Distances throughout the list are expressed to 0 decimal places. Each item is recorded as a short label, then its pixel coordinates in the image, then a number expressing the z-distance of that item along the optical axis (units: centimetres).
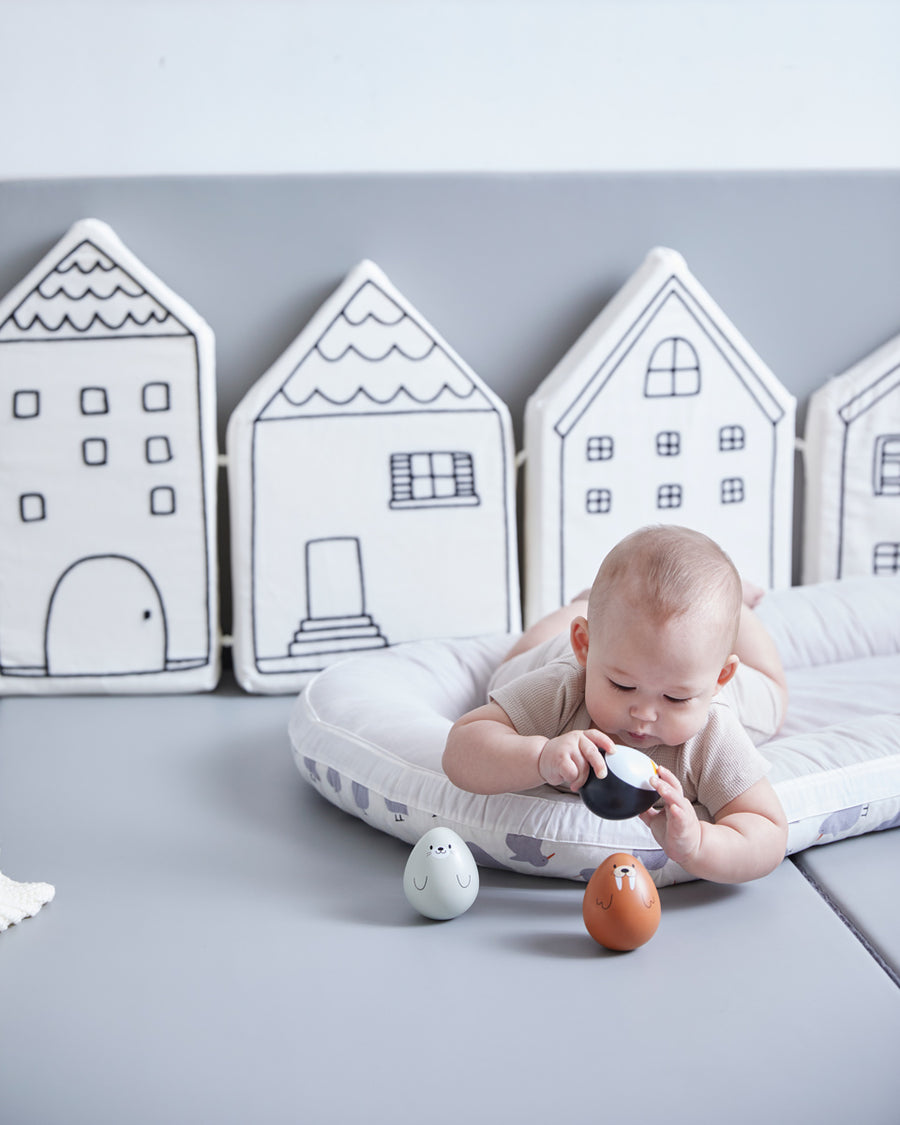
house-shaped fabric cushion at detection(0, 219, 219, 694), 148
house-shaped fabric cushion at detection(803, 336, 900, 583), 165
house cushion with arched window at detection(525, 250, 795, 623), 156
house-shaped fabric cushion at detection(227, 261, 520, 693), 151
